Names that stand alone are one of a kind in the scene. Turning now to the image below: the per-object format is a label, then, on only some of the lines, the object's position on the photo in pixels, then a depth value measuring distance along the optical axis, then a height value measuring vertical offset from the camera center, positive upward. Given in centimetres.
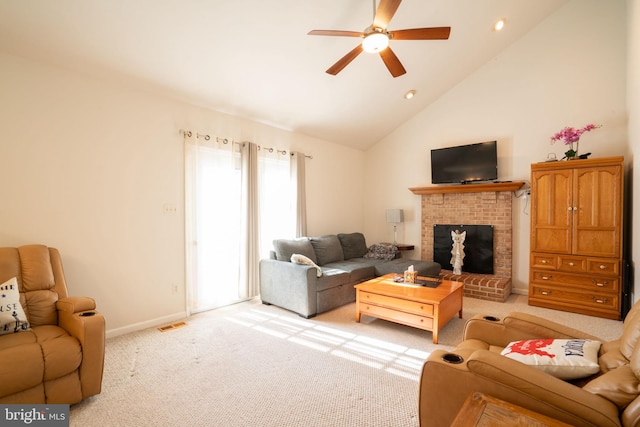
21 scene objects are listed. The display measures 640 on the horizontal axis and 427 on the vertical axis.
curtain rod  383 +100
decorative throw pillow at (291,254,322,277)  410 -65
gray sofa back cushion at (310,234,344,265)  493 -61
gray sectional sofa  388 -84
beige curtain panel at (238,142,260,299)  441 -15
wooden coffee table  310 -99
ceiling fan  242 +152
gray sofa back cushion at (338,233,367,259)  550 -61
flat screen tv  500 +83
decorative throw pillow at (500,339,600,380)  142 -71
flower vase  403 +76
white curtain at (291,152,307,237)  521 +33
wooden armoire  372 -31
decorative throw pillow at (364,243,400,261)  547 -73
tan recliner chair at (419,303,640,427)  116 -74
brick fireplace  471 -9
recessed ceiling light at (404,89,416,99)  515 +201
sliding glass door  394 -8
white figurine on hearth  521 -66
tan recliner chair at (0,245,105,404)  183 -86
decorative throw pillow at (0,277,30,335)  212 -70
